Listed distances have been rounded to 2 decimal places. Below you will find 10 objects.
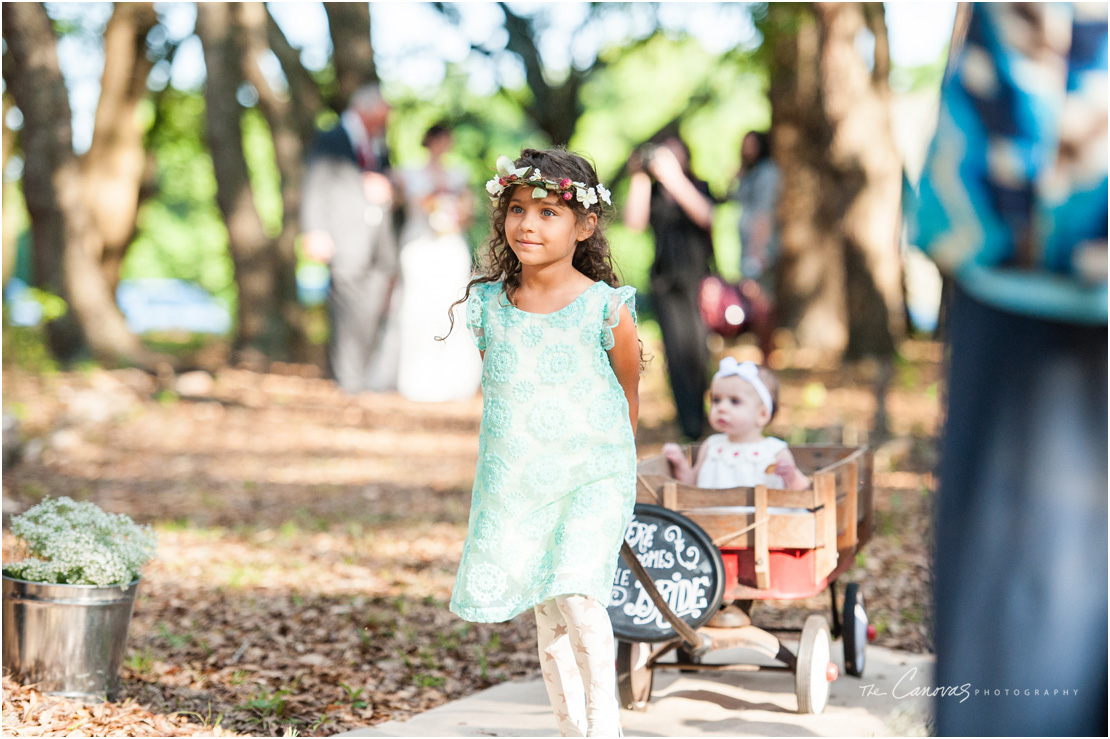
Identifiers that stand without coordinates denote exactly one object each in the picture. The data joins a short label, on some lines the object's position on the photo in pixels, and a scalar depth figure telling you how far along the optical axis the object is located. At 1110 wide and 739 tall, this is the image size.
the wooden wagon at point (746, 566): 3.81
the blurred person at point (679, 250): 8.38
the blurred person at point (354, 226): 10.80
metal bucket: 3.75
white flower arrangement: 3.80
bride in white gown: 11.76
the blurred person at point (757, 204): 9.44
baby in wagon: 4.38
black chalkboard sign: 3.74
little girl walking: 3.18
